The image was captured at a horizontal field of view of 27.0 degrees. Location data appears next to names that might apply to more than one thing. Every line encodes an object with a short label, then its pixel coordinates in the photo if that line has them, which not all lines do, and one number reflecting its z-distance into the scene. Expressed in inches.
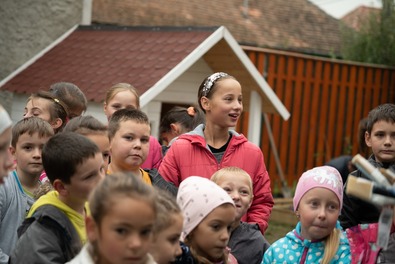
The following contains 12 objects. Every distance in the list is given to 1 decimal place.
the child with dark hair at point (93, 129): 194.9
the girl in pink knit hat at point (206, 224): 165.2
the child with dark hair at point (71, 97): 269.9
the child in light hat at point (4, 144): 136.7
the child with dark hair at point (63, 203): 154.7
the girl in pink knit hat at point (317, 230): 181.8
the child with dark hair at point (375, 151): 193.5
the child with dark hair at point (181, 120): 289.9
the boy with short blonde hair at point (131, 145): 209.0
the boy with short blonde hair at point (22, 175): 194.7
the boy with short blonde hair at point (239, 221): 196.1
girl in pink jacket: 232.4
